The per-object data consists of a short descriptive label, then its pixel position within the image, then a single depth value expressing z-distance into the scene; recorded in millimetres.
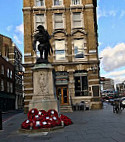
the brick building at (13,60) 47788
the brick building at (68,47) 23781
